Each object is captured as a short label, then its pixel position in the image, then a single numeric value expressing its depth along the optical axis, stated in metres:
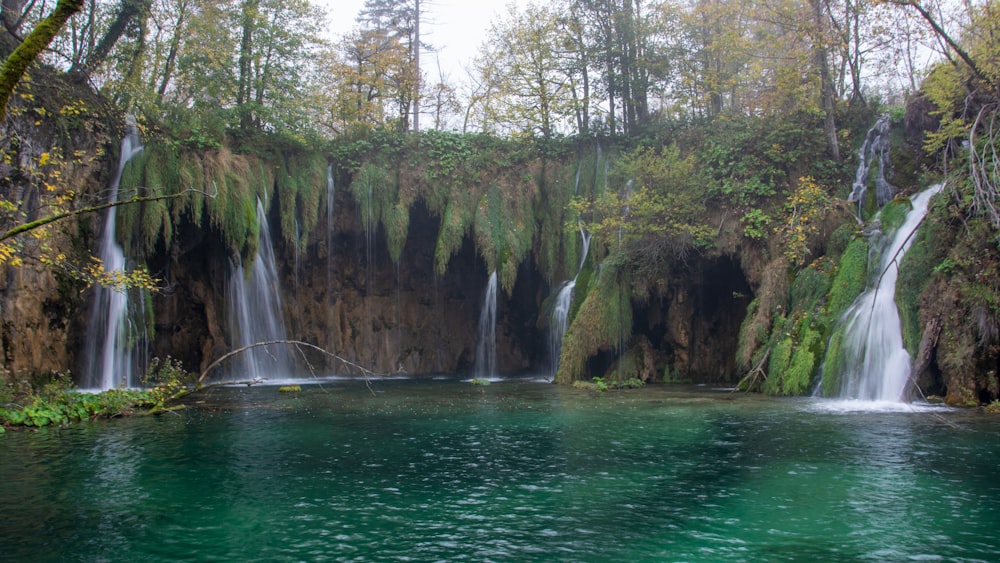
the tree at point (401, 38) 33.06
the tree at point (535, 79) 28.48
